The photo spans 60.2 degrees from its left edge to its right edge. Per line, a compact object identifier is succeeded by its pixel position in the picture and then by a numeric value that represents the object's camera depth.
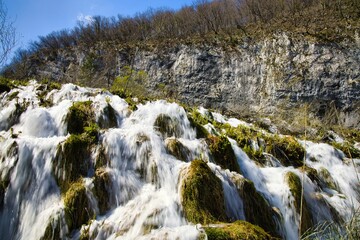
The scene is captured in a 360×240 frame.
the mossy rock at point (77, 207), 4.14
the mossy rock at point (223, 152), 6.10
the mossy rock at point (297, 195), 5.24
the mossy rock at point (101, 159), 5.07
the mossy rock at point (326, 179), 7.10
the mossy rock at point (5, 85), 8.22
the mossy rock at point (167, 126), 7.22
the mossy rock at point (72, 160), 4.72
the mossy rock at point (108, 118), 6.99
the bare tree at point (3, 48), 7.03
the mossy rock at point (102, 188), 4.45
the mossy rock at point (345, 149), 10.49
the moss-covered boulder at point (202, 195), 4.10
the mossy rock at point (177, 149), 5.56
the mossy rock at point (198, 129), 7.57
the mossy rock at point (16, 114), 6.46
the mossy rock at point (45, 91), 7.93
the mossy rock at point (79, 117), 6.41
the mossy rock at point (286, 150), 8.38
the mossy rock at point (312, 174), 6.61
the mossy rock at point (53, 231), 3.88
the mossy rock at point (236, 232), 3.48
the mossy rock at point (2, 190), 4.29
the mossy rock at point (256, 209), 4.71
